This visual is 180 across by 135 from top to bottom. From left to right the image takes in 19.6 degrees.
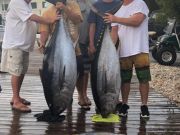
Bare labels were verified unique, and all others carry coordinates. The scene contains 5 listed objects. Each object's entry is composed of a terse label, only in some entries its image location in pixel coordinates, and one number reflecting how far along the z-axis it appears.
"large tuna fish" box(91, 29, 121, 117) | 6.11
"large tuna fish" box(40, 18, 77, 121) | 6.01
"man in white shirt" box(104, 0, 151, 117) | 6.36
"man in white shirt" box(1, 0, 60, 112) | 6.75
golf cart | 16.23
